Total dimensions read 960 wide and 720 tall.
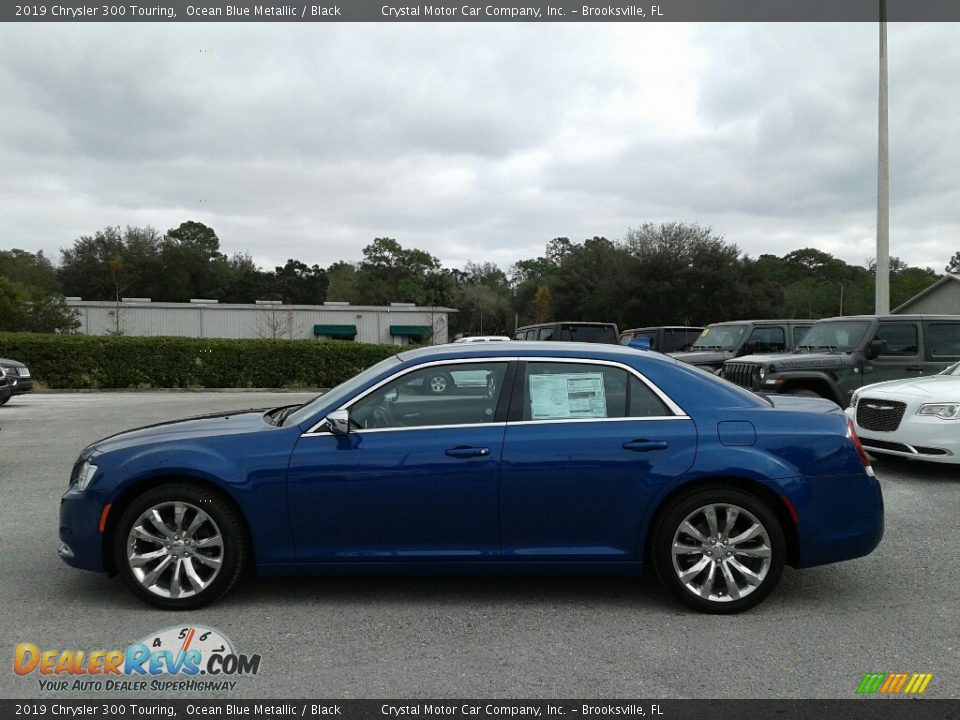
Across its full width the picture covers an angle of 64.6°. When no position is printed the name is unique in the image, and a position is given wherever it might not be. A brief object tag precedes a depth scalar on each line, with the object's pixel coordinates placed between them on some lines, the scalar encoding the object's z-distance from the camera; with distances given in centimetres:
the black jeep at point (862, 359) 1097
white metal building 5216
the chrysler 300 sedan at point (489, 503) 433
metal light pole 2058
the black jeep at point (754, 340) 1599
